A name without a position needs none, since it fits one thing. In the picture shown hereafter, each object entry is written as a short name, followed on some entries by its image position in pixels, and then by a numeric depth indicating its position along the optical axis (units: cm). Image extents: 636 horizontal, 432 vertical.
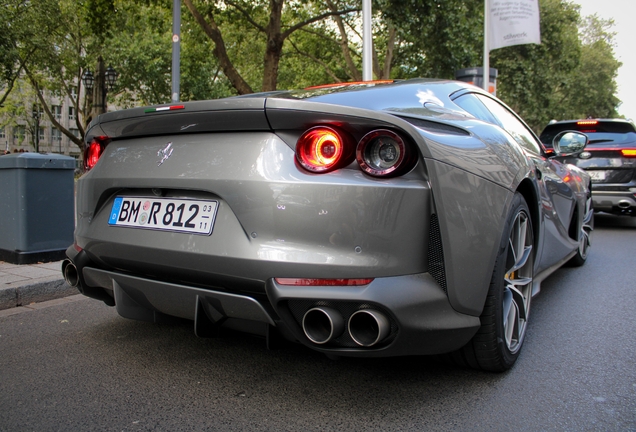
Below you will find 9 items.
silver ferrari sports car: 202
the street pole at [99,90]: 2494
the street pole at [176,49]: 1051
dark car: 841
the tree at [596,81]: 4456
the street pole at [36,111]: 4414
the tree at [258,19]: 1515
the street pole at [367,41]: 1087
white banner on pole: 1416
